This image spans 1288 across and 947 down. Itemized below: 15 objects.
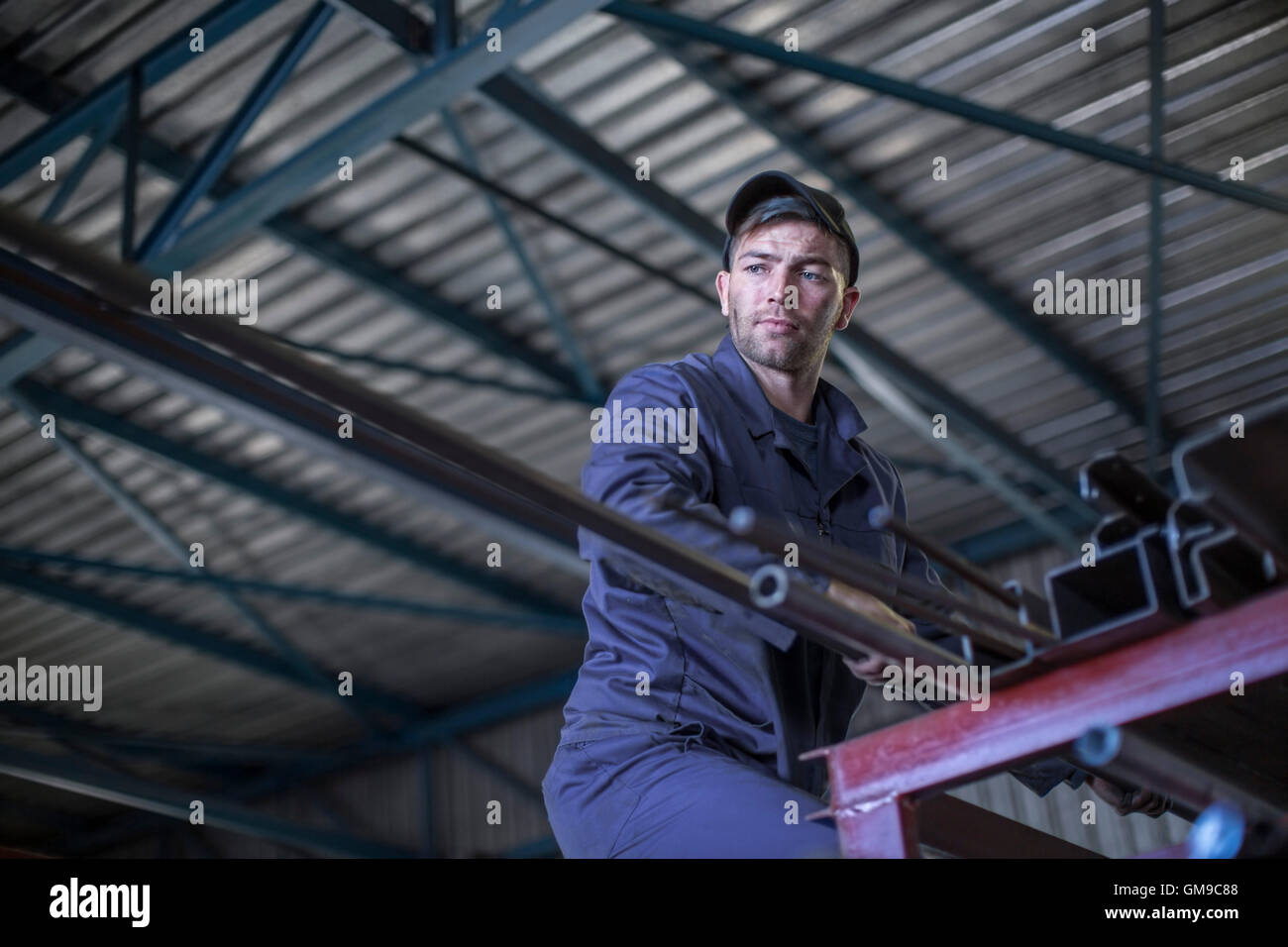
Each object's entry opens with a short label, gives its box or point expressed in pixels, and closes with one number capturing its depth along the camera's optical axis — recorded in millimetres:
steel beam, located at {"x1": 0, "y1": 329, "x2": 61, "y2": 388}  7328
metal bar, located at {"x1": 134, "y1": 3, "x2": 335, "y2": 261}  6191
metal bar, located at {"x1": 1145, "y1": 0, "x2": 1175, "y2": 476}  6750
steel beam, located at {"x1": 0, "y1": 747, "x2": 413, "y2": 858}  10477
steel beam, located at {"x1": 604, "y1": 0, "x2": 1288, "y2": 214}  5898
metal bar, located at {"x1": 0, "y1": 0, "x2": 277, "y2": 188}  6586
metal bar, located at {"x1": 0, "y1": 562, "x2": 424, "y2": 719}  10766
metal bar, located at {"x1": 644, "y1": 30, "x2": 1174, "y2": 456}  7418
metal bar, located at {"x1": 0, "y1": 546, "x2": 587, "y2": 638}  9203
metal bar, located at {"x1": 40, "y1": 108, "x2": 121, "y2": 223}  6766
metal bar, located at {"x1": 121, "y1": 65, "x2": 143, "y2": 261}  6293
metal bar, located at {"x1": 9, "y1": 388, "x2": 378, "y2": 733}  9250
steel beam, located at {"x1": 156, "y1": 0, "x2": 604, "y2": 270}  5512
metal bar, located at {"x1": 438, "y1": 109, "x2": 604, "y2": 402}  7371
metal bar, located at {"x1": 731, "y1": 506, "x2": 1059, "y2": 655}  1736
